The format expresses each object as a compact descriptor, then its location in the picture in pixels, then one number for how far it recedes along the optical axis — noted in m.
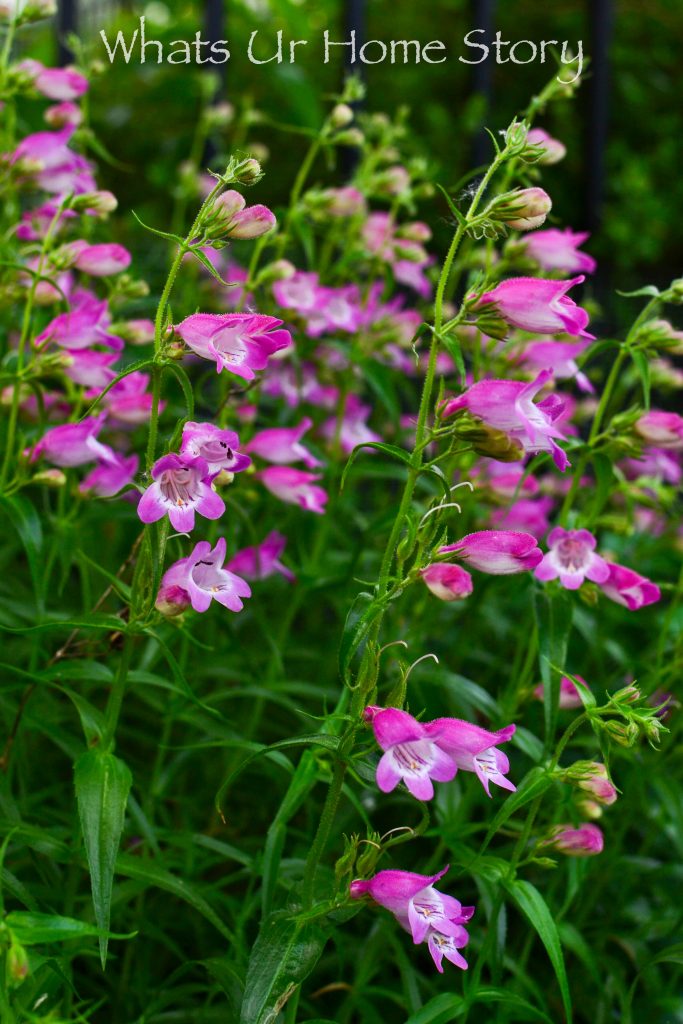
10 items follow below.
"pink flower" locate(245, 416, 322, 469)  0.77
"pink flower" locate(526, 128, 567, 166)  0.74
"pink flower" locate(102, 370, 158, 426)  0.74
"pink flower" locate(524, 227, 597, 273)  0.78
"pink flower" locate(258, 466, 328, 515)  0.77
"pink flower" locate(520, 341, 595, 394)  0.77
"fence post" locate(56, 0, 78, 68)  1.20
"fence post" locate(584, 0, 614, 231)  1.42
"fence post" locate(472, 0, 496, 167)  1.22
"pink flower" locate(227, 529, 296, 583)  0.76
